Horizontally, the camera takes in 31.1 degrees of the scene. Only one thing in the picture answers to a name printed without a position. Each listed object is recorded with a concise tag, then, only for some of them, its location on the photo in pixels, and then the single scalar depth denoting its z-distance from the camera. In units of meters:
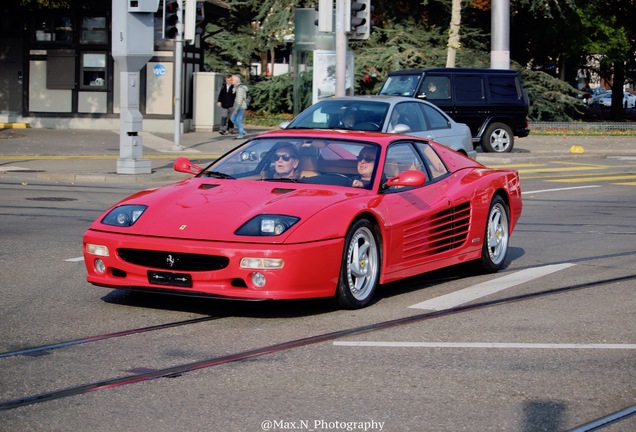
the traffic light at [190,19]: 25.77
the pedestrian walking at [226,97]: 33.03
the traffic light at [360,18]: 25.47
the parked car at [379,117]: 16.62
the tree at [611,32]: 46.25
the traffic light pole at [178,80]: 25.22
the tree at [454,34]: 41.06
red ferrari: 7.77
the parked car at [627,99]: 79.19
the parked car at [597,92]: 84.98
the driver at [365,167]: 8.85
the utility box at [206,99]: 34.53
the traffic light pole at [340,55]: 25.48
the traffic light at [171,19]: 25.08
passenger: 9.01
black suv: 26.47
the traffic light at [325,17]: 25.56
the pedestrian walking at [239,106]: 31.89
